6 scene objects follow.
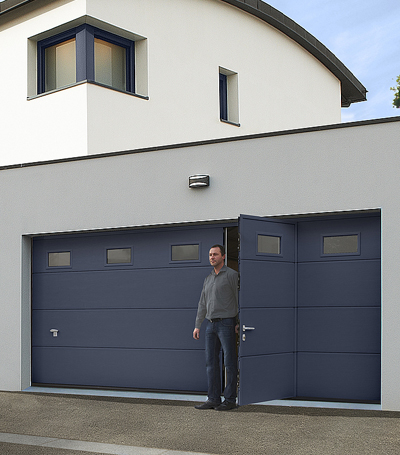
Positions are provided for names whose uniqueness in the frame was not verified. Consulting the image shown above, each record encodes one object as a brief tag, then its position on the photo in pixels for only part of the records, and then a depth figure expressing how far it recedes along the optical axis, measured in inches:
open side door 292.7
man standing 296.5
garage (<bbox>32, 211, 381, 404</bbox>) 299.1
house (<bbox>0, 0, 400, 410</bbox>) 298.2
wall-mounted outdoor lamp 326.0
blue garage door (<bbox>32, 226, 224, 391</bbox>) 337.4
